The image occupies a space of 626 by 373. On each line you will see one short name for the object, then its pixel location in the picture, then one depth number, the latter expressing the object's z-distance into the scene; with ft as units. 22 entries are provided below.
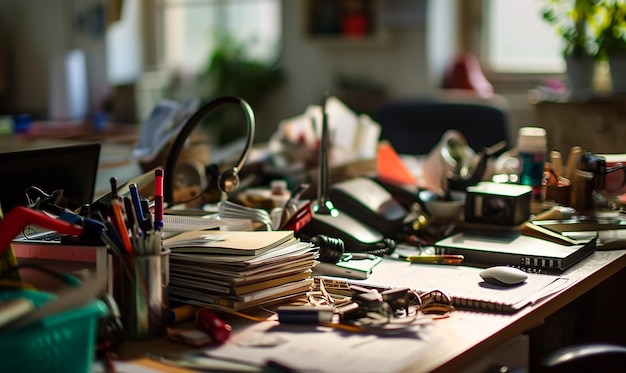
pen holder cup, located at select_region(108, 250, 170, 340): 6.20
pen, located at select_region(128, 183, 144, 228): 6.51
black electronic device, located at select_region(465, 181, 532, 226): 7.91
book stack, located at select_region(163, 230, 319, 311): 6.48
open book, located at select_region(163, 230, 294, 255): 6.56
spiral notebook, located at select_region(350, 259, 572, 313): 6.59
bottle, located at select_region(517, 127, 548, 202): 8.51
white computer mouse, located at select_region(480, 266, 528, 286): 6.90
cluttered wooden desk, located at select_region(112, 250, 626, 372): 5.90
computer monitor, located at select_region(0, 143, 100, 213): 7.12
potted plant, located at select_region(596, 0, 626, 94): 10.75
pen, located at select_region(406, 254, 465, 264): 7.41
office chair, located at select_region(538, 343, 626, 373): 6.31
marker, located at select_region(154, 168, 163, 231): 6.54
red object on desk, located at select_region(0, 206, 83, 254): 6.03
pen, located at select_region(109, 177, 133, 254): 6.26
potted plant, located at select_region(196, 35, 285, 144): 18.60
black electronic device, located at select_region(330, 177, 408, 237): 7.89
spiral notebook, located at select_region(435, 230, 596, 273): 7.23
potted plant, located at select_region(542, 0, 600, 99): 10.96
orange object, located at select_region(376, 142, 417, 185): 9.34
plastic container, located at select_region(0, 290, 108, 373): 5.48
